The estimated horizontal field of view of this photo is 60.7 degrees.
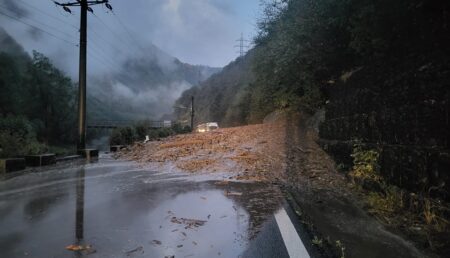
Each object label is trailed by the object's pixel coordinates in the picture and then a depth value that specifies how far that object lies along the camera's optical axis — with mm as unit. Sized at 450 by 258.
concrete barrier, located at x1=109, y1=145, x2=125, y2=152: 23352
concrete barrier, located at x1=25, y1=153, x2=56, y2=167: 13641
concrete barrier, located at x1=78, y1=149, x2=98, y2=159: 18875
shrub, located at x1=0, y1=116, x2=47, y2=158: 12766
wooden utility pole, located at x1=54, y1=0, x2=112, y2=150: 20297
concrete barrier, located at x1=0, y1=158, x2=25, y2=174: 11586
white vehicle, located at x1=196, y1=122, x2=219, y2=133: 46891
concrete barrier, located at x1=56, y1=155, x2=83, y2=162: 16047
